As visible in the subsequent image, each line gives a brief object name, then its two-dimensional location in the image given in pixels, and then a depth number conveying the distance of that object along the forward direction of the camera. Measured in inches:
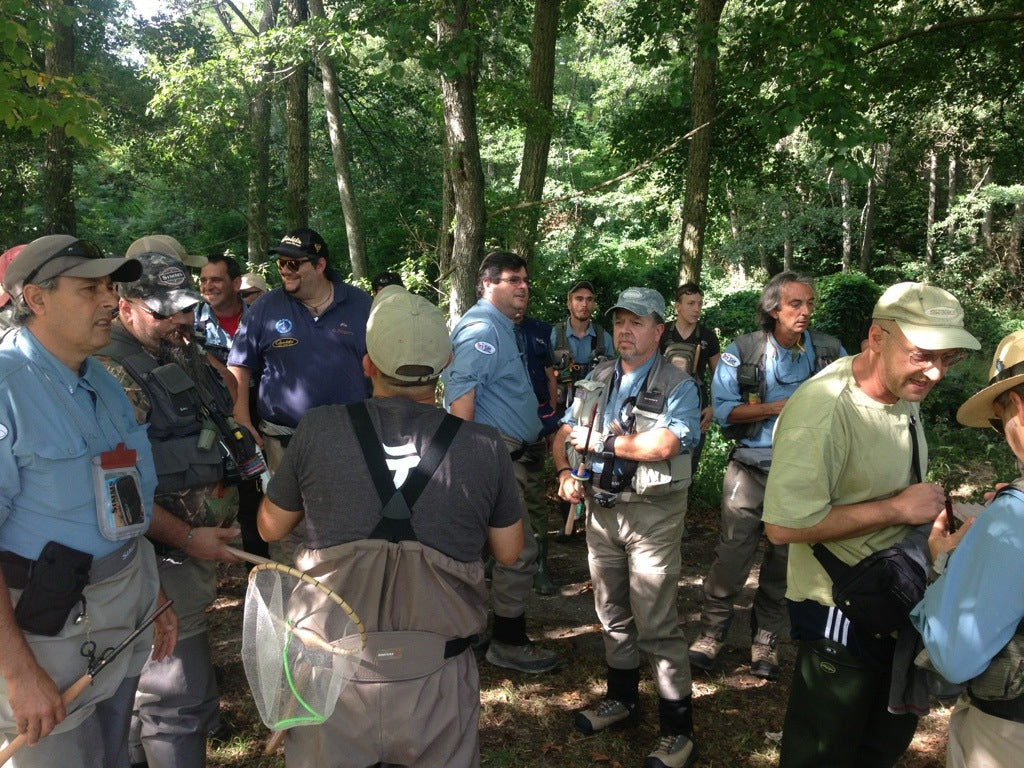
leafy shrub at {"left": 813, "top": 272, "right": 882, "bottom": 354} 564.4
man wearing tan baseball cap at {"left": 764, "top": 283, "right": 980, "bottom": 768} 95.2
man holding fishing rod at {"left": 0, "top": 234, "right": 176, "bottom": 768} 82.0
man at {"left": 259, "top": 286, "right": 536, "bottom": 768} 80.3
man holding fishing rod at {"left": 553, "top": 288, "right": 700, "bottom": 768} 136.2
